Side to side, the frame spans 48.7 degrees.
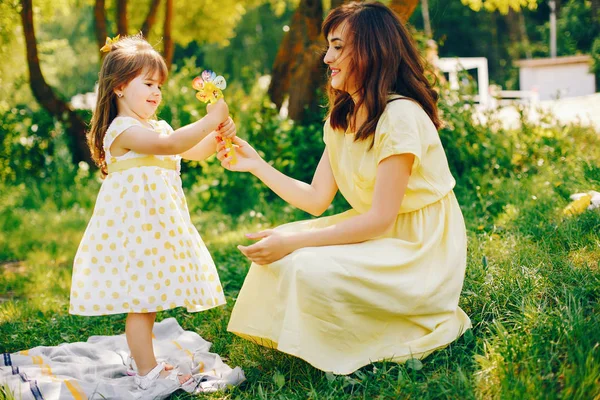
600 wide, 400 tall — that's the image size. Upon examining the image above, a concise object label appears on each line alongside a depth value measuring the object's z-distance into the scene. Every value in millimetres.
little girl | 2633
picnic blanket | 2555
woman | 2363
